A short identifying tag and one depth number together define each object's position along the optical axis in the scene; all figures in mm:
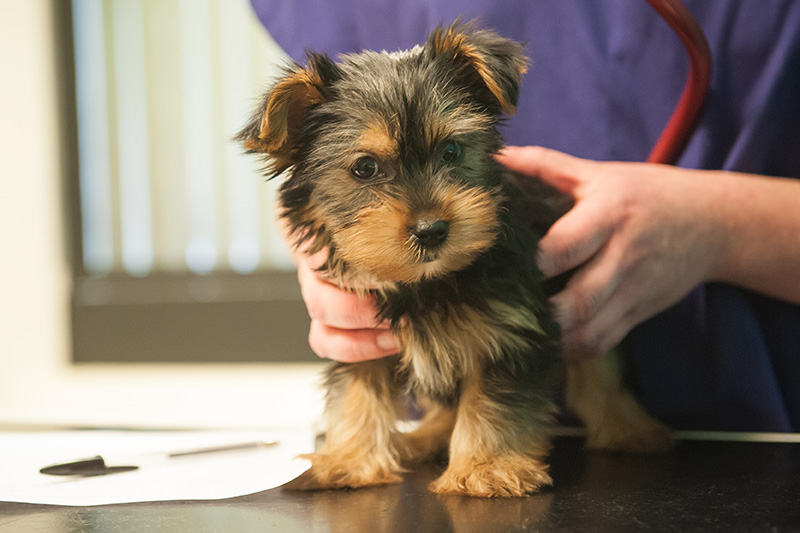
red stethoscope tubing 810
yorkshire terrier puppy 725
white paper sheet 735
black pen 768
